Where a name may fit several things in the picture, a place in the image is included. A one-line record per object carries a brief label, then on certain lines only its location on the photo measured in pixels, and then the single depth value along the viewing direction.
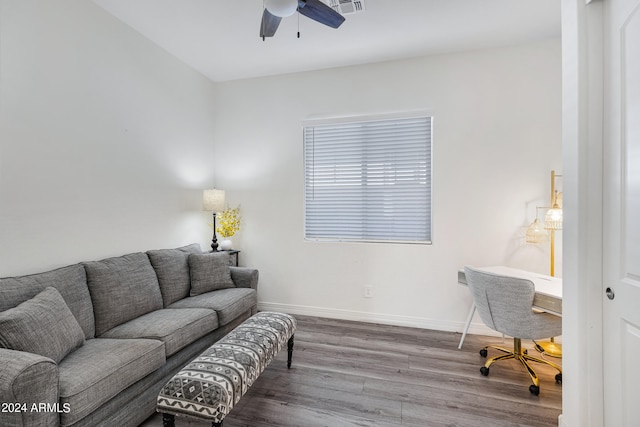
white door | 1.35
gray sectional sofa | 1.28
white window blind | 3.35
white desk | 2.08
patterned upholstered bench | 1.46
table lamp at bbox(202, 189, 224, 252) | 3.49
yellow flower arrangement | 3.73
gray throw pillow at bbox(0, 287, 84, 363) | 1.45
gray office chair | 2.15
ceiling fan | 1.67
